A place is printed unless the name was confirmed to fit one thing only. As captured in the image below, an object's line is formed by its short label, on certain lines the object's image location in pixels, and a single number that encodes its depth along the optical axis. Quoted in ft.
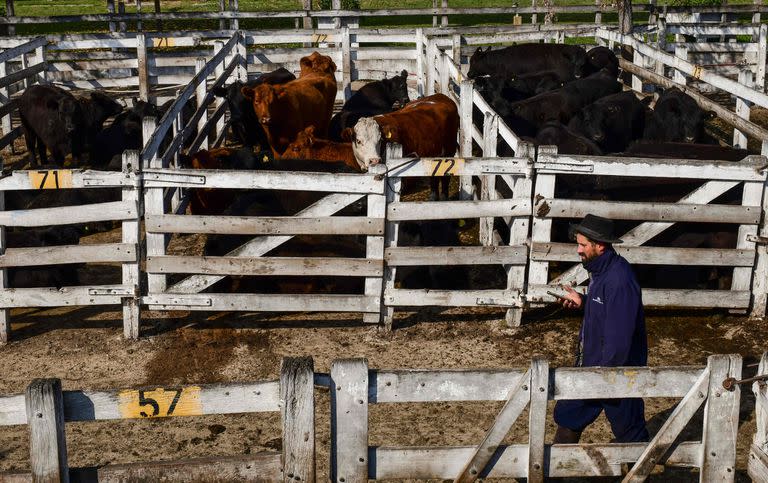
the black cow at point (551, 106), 43.45
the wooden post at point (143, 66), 54.95
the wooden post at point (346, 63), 55.21
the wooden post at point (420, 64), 55.62
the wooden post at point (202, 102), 41.71
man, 18.61
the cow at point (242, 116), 46.50
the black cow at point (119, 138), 46.44
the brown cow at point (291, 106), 44.29
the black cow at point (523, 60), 59.06
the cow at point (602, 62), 55.77
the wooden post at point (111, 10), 75.83
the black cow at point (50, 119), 47.21
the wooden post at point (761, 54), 60.01
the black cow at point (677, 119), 41.42
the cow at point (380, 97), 50.72
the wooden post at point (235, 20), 72.12
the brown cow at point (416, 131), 38.42
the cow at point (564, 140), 36.63
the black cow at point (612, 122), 41.55
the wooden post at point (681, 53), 53.38
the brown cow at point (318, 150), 38.78
